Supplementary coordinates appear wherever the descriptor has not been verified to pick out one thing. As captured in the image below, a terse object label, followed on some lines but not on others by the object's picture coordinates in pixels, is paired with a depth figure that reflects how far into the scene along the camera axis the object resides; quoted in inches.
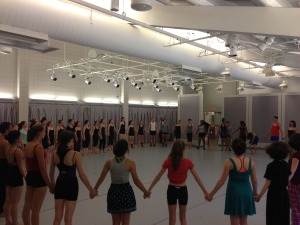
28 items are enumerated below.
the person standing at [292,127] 426.3
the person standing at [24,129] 306.5
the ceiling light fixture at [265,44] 279.7
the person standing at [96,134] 486.9
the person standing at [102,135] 498.0
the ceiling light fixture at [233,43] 255.3
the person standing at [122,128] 537.0
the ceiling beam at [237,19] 200.5
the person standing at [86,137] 461.1
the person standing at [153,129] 606.8
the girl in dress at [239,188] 123.0
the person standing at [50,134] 371.6
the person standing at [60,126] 392.2
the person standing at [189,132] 563.2
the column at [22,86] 462.9
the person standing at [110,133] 523.5
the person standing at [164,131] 611.5
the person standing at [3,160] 157.3
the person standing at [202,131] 546.9
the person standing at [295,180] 132.9
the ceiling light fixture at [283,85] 567.5
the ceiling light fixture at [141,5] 163.9
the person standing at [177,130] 586.2
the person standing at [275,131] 440.5
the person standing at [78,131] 439.3
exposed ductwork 186.2
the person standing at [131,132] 565.0
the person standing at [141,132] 597.4
